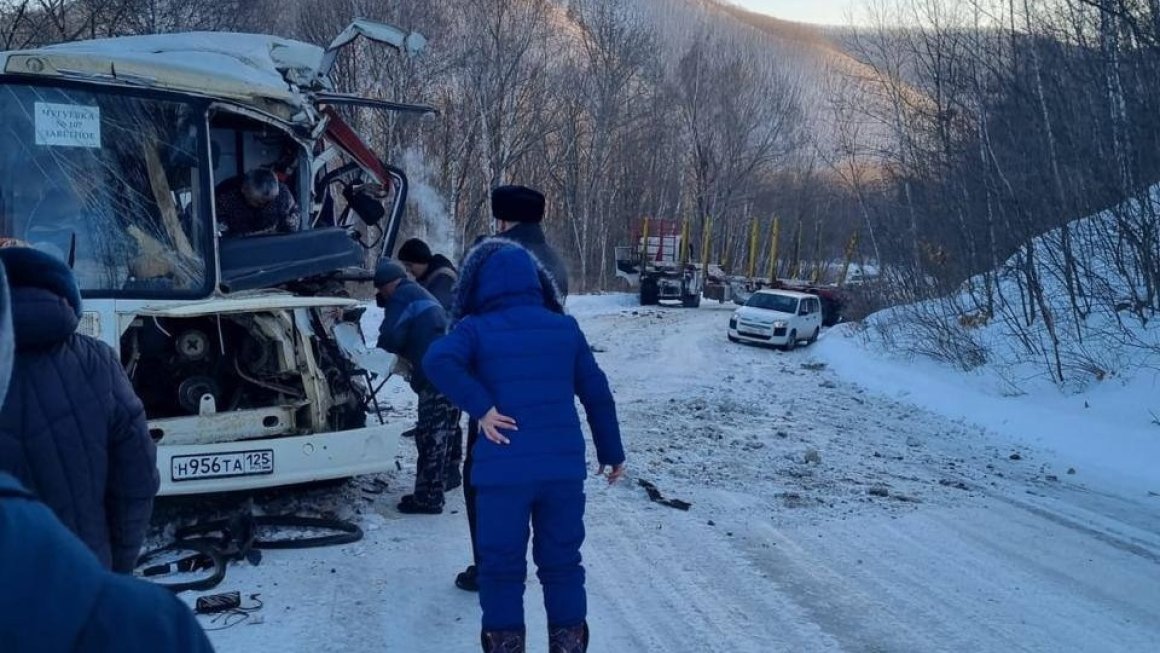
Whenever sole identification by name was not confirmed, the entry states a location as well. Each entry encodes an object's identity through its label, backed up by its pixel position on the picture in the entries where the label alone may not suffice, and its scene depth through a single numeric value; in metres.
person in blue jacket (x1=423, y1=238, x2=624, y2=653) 3.99
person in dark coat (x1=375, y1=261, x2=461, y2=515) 6.66
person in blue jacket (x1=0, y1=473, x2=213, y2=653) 1.16
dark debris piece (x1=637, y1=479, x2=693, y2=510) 7.56
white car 24.45
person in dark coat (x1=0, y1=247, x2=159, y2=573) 3.06
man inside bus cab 7.72
